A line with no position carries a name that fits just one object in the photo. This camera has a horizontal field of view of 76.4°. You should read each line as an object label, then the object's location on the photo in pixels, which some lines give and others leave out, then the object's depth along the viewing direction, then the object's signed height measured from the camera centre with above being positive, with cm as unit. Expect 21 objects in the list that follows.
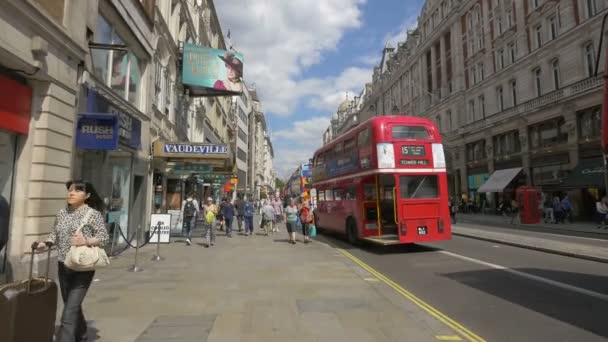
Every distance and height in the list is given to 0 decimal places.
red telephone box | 2334 -1
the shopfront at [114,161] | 912 +142
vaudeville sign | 1448 +214
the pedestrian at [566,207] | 2289 -8
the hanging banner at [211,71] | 2008 +738
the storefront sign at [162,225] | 1130 -53
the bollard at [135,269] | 894 -142
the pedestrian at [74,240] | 395 -34
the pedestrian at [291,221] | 1466 -54
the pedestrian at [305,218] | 1505 -44
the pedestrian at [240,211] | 1912 -19
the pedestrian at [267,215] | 1845 -38
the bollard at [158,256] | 1057 -134
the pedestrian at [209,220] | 1367 -45
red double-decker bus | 1167 +83
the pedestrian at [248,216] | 1802 -42
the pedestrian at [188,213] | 1512 -22
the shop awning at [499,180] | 3029 +211
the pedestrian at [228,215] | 1731 -35
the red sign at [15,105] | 675 +188
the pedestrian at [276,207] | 2081 +0
